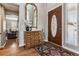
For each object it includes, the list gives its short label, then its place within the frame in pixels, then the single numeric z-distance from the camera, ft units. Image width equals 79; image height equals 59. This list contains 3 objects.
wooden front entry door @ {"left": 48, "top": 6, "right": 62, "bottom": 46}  5.98
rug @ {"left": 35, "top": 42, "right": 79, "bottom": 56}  6.00
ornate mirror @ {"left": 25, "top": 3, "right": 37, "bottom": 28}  6.04
